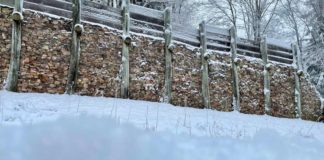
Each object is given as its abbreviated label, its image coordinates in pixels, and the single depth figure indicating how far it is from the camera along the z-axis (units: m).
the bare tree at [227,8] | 21.75
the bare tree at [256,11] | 20.35
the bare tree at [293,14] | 23.17
